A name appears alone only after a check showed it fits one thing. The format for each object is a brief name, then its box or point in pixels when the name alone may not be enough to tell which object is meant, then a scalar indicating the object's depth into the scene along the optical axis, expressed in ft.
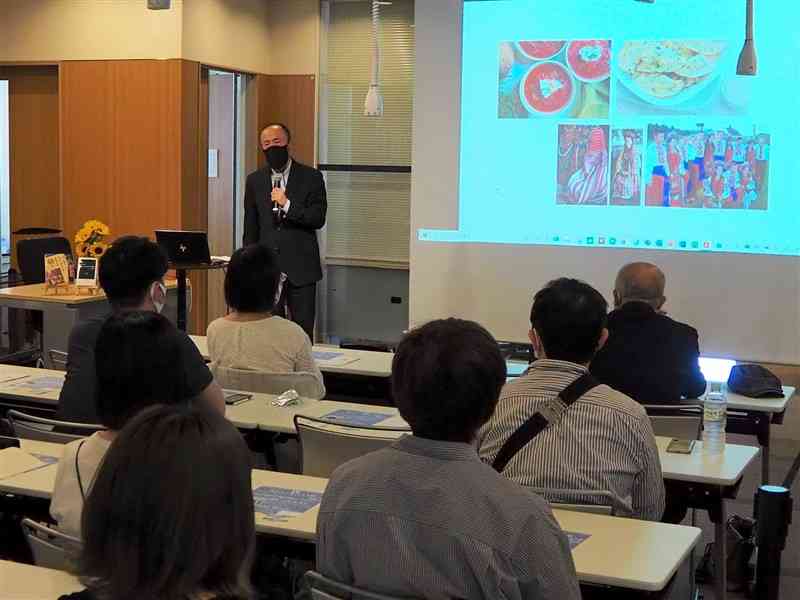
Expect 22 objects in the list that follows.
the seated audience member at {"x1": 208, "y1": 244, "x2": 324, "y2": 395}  13.79
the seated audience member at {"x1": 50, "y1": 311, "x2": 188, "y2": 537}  7.11
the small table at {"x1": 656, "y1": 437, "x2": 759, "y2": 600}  10.37
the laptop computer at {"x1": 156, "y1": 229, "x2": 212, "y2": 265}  21.91
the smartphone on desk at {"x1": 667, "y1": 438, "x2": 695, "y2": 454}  11.26
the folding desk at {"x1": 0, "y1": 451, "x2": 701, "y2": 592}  7.55
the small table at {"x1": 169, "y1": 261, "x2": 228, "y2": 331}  22.38
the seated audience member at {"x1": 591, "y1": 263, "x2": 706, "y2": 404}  13.16
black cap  14.85
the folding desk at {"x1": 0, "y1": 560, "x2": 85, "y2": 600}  6.98
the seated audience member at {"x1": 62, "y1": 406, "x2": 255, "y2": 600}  4.06
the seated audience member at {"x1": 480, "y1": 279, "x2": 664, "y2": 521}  8.95
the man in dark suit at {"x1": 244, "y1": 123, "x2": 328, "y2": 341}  23.81
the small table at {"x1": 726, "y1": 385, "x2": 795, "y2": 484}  14.40
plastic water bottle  11.39
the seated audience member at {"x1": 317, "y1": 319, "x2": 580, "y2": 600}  6.24
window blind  28.81
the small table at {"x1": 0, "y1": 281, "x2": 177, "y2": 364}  21.53
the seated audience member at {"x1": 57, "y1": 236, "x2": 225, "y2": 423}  11.83
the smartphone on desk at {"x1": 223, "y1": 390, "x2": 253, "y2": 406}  13.04
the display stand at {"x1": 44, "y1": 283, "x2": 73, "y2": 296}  22.20
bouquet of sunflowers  23.07
